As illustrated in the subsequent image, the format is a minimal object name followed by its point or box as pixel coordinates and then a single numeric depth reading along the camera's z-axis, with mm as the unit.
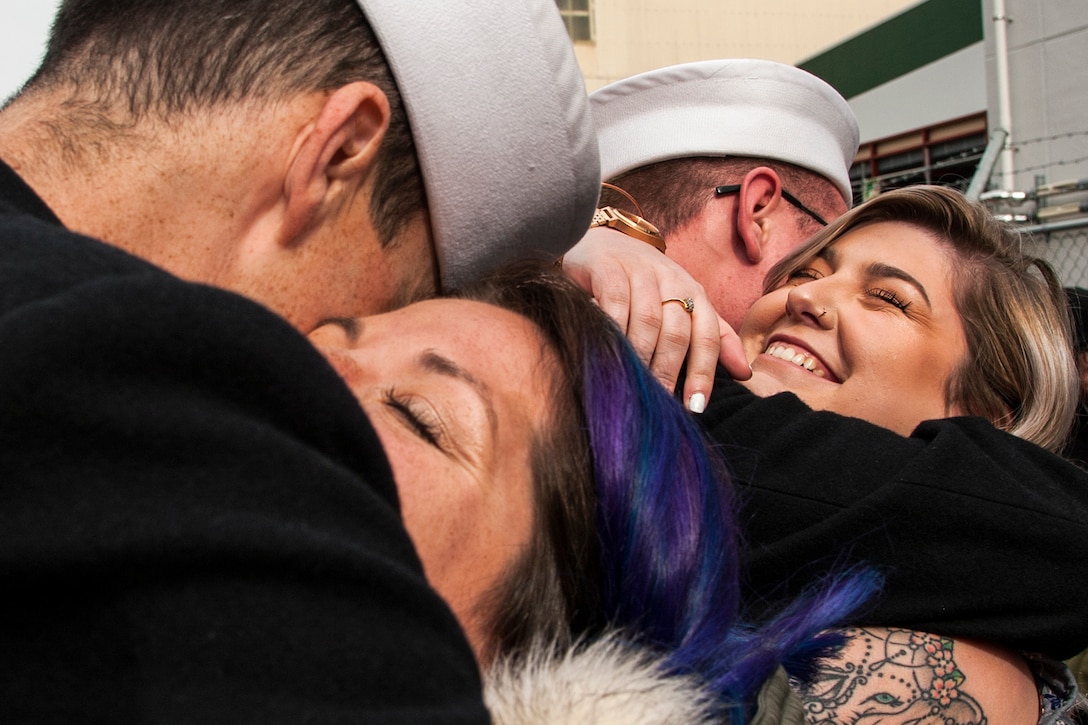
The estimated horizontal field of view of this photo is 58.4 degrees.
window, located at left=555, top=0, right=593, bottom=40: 15898
